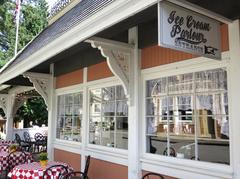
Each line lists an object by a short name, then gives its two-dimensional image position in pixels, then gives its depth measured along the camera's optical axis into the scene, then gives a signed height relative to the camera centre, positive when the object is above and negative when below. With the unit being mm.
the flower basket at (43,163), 3642 -975
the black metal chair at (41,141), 9215 -1549
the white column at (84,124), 4774 -415
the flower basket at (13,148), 5079 -1003
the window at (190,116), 2700 -152
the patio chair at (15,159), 4772 -1193
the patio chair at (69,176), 3326 -1114
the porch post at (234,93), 2455 +137
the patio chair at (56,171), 3370 -1054
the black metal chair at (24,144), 8633 -1613
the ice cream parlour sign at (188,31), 1883 +710
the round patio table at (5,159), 4738 -1185
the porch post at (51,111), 6054 -148
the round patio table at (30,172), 3375 -1057
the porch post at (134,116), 3468 -173
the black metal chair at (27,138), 9018 -1564
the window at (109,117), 4036 -236
